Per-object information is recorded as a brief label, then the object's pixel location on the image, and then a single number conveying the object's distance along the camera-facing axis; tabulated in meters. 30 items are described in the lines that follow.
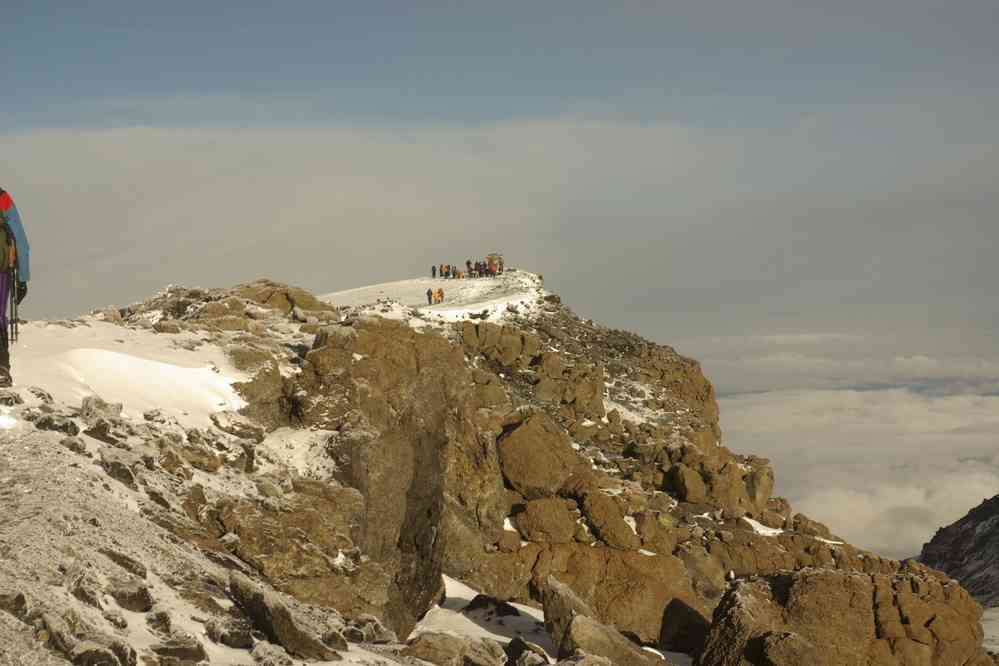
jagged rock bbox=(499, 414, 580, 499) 34.06
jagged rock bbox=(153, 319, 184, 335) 30.72
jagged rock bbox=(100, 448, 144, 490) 19.67
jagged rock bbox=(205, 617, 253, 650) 15.00
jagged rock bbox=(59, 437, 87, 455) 19.34
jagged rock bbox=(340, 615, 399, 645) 18.98
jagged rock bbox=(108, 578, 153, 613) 14.65
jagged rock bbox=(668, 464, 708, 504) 39.06
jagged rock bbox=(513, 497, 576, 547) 32.59
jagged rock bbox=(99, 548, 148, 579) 15.77
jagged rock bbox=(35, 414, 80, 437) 19.83
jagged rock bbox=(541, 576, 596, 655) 23.98
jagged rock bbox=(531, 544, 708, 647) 31.11
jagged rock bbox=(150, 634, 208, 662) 13.67
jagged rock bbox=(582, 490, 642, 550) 32.91
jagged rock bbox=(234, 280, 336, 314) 36.84
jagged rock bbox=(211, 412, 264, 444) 25.69
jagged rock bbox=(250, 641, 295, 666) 14.81
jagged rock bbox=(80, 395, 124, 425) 21.38
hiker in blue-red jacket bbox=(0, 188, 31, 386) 20.12
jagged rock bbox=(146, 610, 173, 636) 14.42
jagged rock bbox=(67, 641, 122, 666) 12.34
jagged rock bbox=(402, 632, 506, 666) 18.91
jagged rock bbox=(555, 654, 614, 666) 19.39
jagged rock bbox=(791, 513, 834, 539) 41.62
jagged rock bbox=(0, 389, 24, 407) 20.14
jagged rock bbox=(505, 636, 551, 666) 20.47
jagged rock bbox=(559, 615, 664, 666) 22.95
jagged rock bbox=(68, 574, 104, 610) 13.95
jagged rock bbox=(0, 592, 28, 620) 12.77
